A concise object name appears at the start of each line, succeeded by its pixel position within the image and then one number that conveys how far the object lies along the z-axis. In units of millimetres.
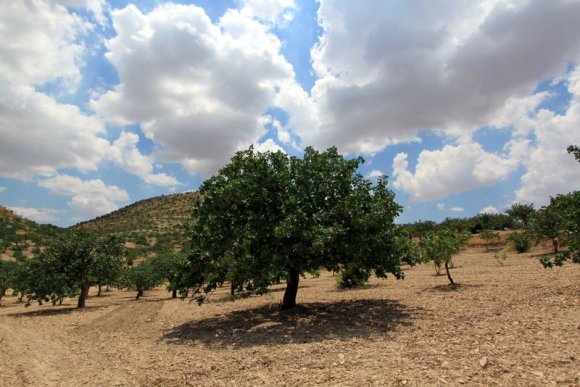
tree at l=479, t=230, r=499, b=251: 54250
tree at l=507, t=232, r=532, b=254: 46562
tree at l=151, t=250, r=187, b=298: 36625
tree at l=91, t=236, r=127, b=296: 28172
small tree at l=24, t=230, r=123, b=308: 26453
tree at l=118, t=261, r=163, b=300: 35344
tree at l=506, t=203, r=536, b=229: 70000
